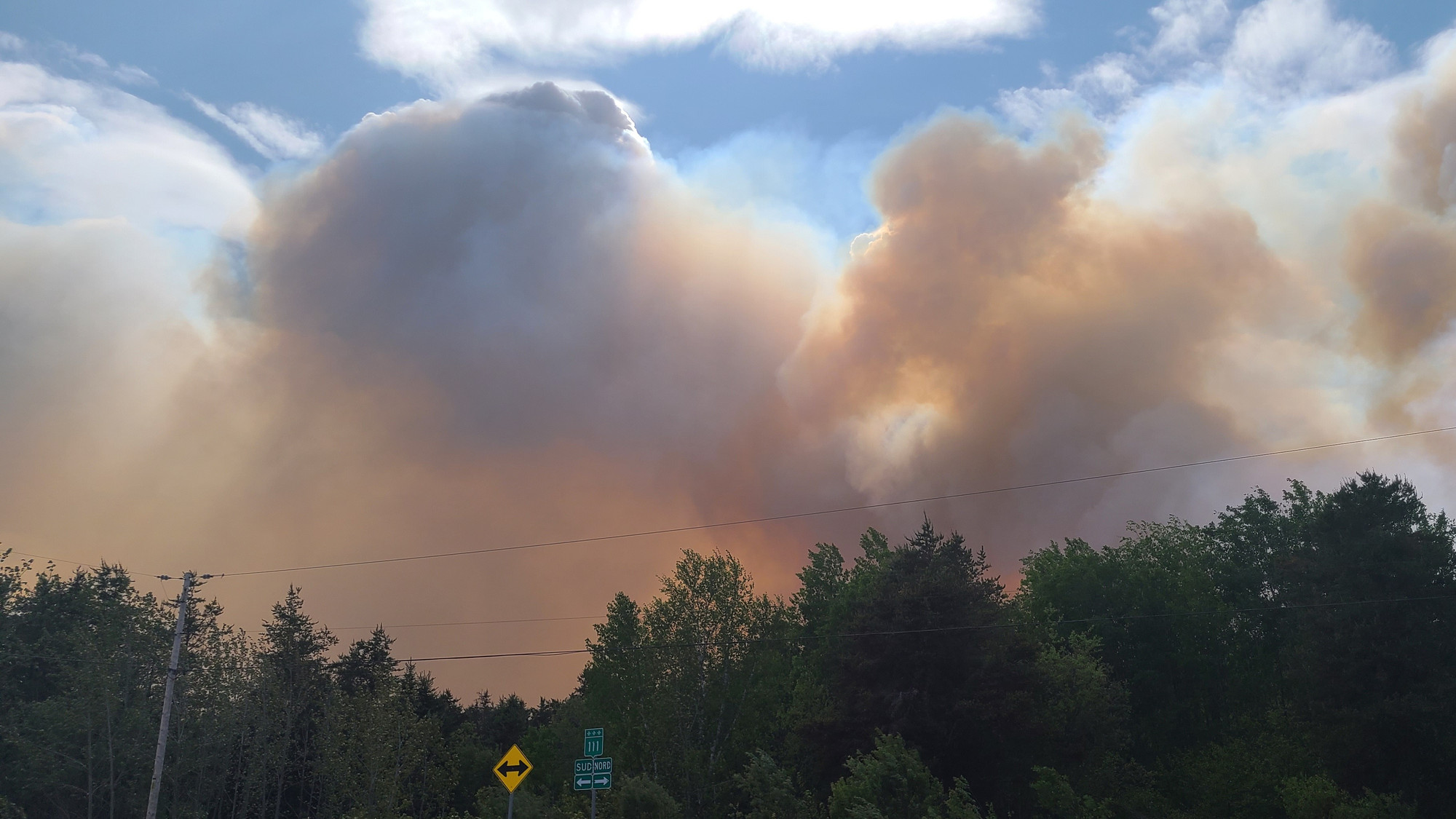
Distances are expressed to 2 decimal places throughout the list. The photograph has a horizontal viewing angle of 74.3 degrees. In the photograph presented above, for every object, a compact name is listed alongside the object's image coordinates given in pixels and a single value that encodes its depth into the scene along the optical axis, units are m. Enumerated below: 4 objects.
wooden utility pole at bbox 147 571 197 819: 36.19
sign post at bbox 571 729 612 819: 25.94
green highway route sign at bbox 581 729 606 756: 26.56
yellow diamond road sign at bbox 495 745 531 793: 25.08
